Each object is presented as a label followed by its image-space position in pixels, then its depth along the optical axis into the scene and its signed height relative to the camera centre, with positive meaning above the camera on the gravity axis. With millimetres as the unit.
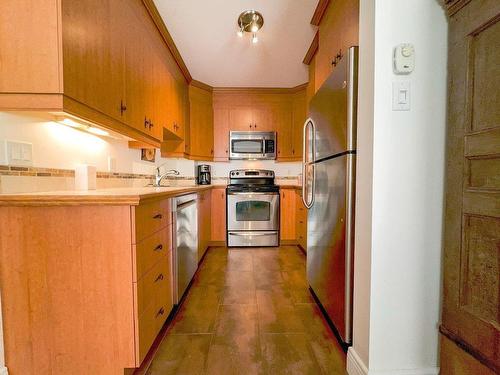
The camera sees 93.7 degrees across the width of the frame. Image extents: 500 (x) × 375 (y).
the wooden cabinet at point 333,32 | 1367 +1013
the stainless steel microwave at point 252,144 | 3516 +516
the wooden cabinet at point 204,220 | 2680 -532
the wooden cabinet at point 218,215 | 3432 -534
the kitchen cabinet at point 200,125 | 3312 +784
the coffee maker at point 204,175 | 3539 +52
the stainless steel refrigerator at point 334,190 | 1210 -71
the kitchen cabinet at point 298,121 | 3377 +846
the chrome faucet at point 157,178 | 2549 +5
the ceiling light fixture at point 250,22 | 1895 +1319
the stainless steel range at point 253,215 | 3365 -533
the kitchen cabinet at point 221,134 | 3539 +674
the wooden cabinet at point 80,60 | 947 +566
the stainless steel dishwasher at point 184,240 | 1681 -508
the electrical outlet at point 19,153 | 1086 +123
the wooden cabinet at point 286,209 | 3451 -452
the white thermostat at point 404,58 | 973 +500
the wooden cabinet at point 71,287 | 1014 -480
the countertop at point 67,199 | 971 -87
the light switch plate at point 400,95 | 992 +353
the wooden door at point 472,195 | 812 -63
